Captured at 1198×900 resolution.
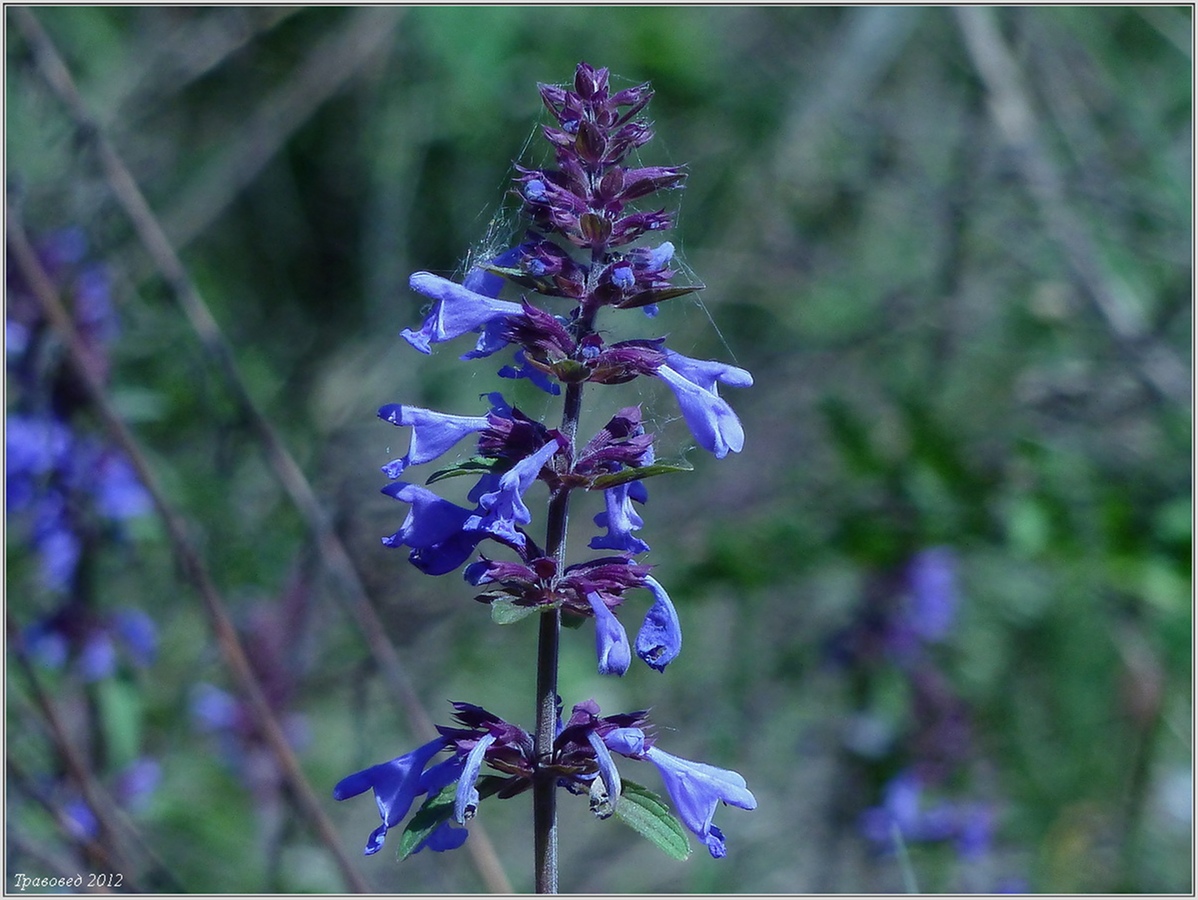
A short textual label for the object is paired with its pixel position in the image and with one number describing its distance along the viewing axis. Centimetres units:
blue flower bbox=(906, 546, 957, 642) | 374
